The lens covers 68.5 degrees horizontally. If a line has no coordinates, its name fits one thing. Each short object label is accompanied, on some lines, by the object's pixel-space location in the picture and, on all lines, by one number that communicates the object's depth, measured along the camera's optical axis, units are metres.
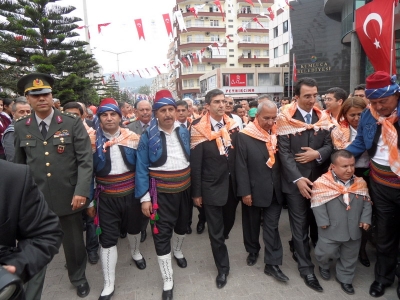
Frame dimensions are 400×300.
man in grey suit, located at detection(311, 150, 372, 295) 2.74
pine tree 11.34
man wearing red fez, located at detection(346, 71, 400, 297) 2.43
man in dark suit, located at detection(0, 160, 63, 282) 1.16
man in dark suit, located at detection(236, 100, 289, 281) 2.96
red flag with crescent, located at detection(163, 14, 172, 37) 12.91
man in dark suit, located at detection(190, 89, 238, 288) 2.92
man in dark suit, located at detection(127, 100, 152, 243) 4.59
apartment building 43.94
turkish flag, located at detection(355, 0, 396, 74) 7.98
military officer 2.59
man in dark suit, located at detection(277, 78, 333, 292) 2.89
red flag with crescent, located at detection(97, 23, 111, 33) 12.76
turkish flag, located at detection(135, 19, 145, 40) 12.47
